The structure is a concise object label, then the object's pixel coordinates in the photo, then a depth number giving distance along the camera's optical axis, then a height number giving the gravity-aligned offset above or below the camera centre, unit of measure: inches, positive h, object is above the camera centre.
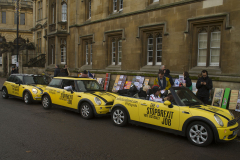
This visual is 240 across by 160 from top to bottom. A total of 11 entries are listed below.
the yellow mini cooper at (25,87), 438.0 -45.7
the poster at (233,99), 369.4 -52.0
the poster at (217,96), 389.1 -50.3
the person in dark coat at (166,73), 354.0 -9.2
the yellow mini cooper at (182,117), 211.3 -52.9
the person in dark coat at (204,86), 326.3 -27.3
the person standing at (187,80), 377.0 -21.1
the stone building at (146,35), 403.2 +78.6
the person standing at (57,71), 541.5 -14.4
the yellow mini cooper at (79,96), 317.7 -47.2
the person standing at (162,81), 328.5 -21.6
